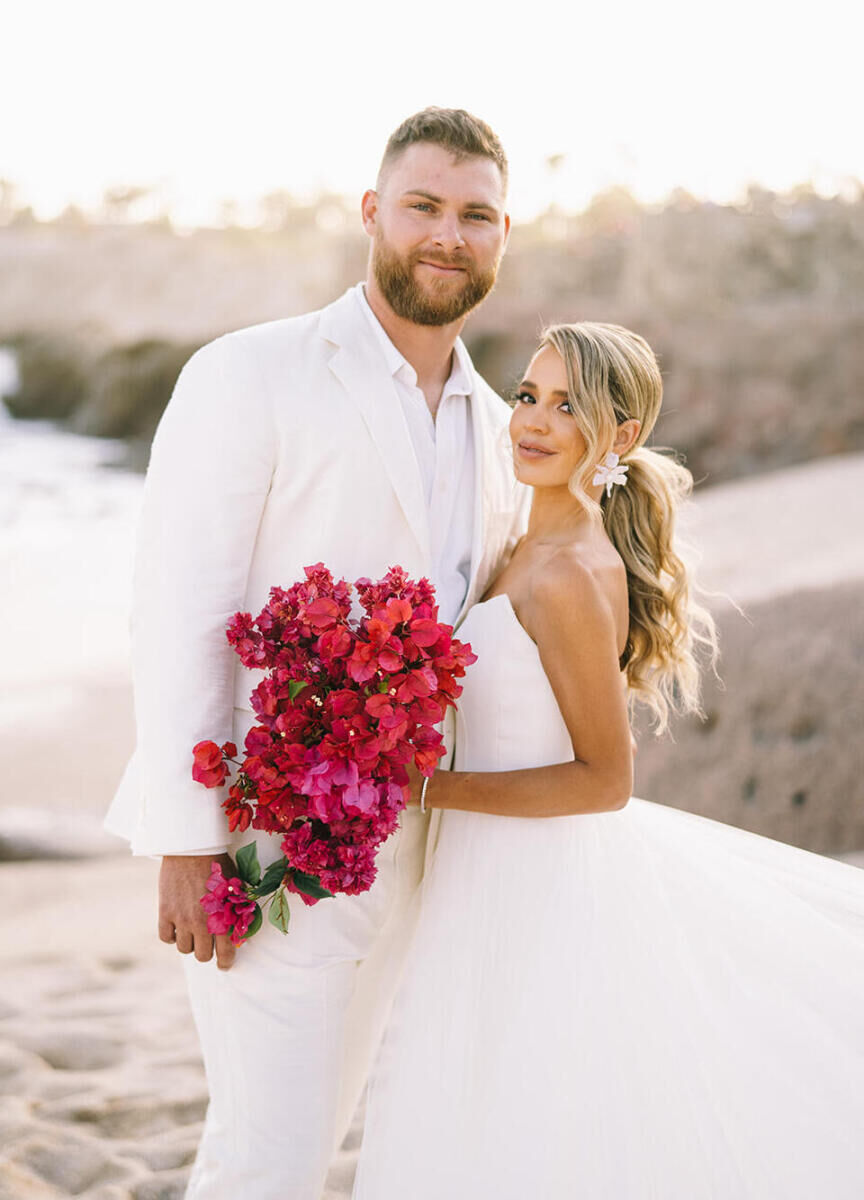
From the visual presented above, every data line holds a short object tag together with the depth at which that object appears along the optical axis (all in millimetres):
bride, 2293
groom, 2412
